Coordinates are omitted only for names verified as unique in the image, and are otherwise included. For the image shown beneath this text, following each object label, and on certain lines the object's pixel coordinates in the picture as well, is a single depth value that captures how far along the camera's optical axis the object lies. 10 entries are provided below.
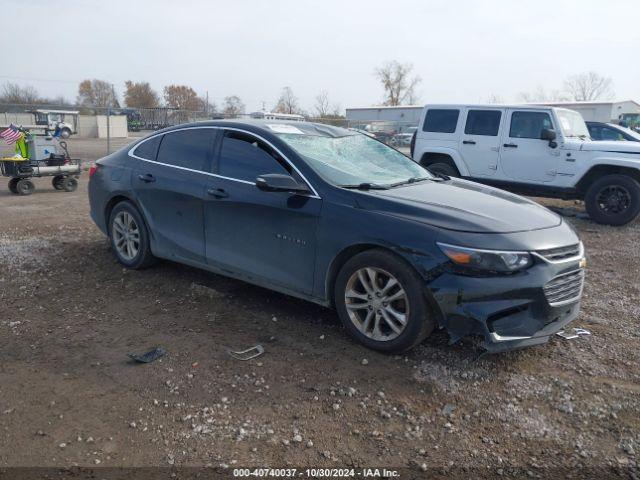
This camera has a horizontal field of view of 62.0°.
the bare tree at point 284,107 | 56.96
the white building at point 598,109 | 42.81
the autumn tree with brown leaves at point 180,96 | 73.81
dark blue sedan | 3.51
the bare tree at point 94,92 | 86.71
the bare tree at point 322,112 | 57.58
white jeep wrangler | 9.23
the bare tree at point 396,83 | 87.00
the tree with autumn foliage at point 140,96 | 77.88
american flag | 10.93
